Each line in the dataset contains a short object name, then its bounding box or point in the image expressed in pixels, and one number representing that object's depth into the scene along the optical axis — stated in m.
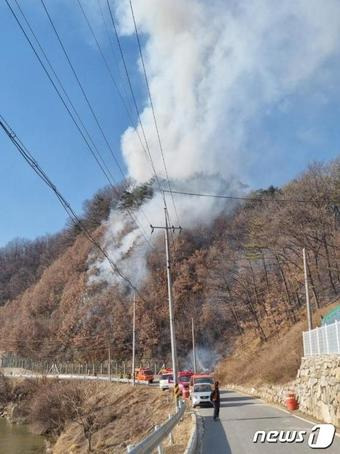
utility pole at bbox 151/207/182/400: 25.66
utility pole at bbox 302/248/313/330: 30.86
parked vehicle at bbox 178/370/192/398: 37.99
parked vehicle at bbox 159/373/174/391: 44.90
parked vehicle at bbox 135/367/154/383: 57.80
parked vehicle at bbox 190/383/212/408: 30.58
